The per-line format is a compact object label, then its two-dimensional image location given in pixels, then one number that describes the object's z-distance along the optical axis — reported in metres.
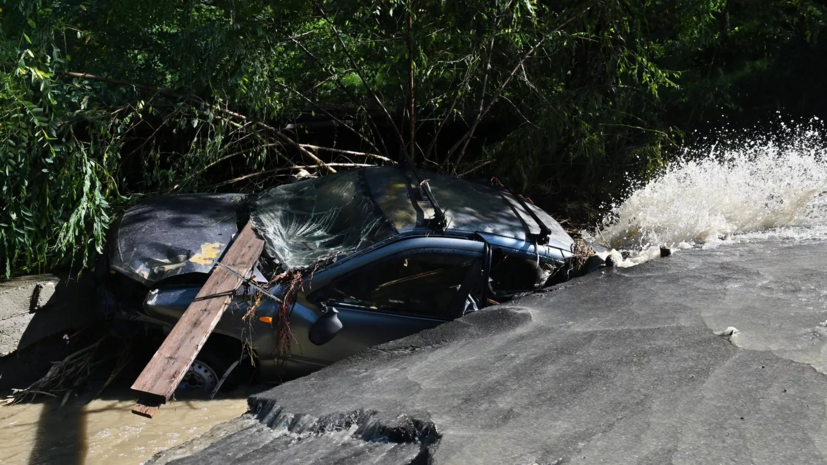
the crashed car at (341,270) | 5.90
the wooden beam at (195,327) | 4.73
